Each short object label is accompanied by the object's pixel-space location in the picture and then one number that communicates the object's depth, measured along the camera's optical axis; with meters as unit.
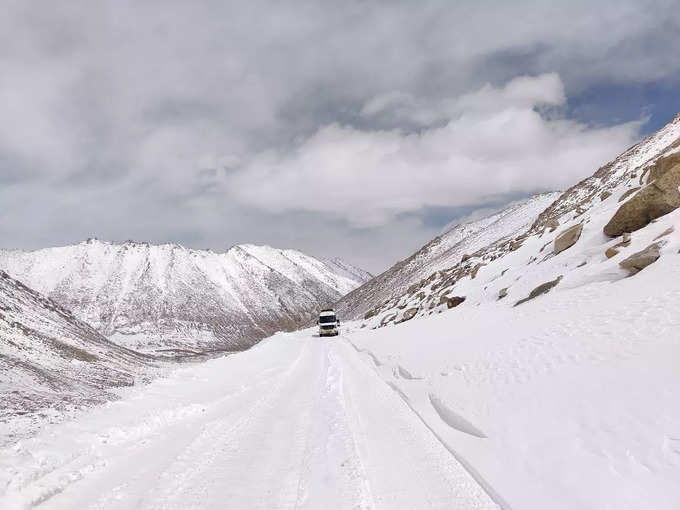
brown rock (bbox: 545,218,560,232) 35.20
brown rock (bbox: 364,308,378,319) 67.65
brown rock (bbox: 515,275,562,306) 19.98
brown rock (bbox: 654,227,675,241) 16.39
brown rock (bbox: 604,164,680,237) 19.47
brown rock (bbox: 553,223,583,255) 25.40
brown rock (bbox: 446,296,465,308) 33.12
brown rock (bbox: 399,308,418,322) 43.34
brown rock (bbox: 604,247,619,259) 18.31
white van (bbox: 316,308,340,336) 49.97
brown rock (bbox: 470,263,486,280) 38.12
